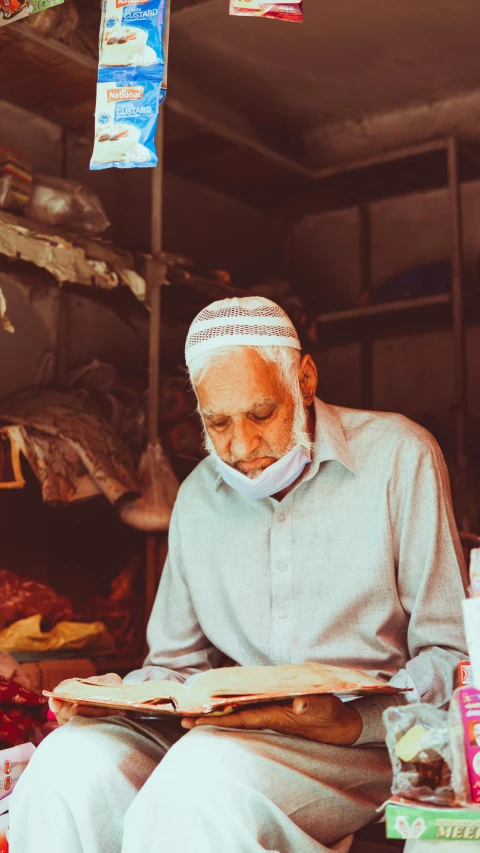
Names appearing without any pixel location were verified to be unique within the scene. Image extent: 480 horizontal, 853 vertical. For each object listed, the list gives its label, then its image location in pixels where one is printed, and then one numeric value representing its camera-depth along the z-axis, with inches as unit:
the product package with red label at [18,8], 95.1
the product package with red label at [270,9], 84.7
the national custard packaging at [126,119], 90.2
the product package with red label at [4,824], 84.4
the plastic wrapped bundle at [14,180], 136.4
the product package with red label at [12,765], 90.0
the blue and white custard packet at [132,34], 91.7
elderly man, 63.4
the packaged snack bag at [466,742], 49.8
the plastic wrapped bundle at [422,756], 51.3
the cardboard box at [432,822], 48.2
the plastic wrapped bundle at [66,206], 143.4
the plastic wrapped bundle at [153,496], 152.1
